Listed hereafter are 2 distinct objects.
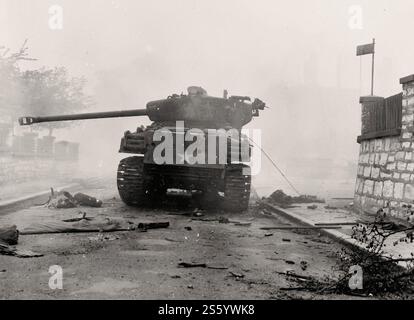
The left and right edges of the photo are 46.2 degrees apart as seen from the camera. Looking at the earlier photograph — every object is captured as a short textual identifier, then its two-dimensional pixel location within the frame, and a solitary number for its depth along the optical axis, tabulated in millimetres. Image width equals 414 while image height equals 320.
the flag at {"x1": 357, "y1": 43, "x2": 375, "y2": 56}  11460
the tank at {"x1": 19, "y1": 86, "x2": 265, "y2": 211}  9438
